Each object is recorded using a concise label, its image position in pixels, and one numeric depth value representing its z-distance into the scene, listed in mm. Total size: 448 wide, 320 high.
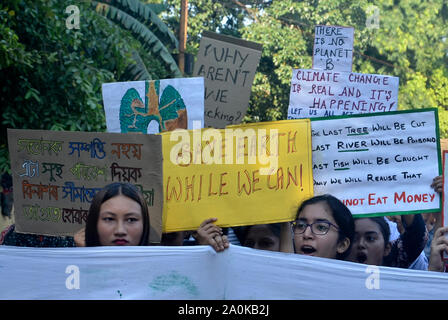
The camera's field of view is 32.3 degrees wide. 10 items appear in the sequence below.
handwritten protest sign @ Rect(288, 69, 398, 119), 5121
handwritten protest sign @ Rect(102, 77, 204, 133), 4355
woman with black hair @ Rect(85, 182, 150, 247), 3381
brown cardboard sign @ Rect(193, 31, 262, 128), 5168
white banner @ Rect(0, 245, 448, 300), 3113
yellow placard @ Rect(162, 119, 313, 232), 3643
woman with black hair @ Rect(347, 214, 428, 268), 3802
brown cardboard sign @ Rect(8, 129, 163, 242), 3619
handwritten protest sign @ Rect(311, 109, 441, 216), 3715
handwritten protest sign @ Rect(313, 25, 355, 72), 5500
